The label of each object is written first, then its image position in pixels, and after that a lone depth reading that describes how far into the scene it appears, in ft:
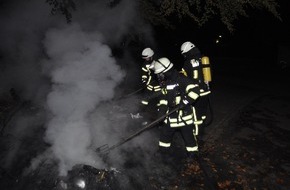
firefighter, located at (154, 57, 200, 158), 18.22
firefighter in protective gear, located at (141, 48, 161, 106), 24.58
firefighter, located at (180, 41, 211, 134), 21.12
